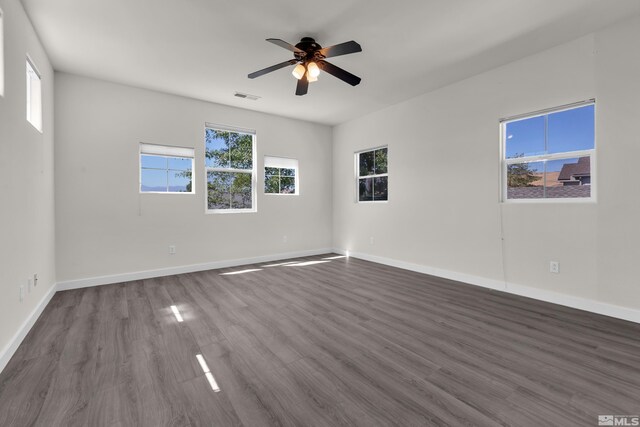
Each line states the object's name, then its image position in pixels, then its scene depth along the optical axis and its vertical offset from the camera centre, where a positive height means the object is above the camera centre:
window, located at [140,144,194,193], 4.40 +0.69
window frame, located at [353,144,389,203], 5.98 +0.75
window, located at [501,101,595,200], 3.09 +0.64
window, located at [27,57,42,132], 2.98 +1.25
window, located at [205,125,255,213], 5.03 +0.78
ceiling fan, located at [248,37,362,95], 2.85 +1.51
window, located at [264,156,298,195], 5.71 +0.74
